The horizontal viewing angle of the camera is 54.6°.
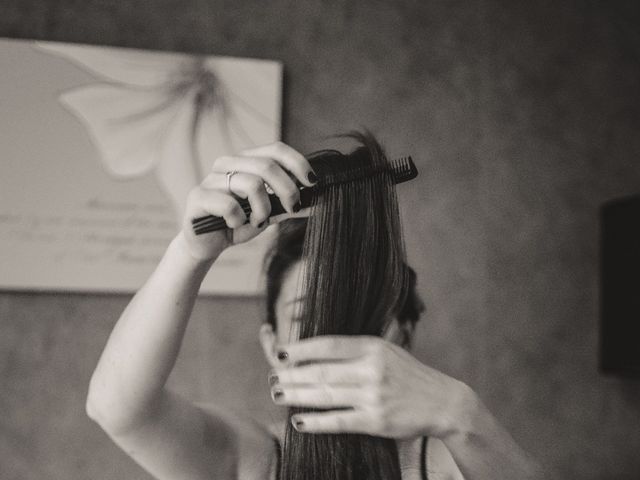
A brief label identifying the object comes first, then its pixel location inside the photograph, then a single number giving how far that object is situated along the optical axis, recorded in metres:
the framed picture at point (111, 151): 1.51
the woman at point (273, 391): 0.77
